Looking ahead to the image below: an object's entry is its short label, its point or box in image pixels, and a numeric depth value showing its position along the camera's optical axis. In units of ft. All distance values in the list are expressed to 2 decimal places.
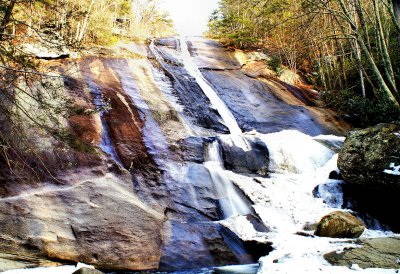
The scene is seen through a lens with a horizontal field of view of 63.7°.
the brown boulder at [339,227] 20.21
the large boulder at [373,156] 23.61
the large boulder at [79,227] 15.78
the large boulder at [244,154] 28.53
